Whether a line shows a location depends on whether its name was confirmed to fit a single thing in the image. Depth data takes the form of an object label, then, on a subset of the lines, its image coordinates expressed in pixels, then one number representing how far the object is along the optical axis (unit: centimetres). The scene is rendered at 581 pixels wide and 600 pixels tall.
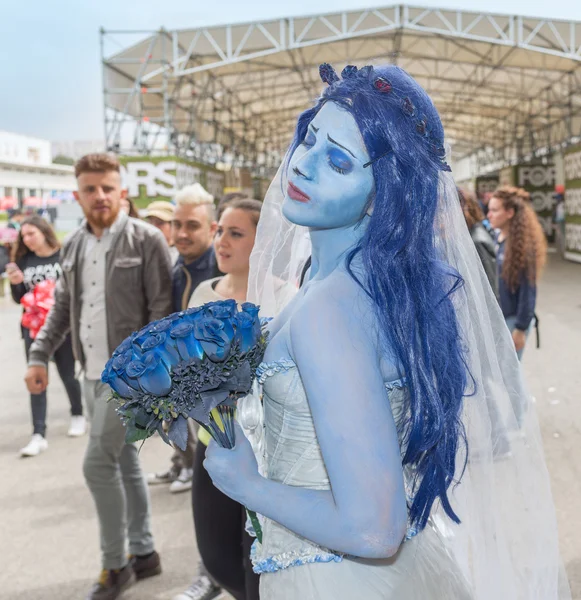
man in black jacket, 377
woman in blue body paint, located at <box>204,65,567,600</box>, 116
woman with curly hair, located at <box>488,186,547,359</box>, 500
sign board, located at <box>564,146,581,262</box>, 1792
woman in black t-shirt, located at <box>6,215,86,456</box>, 577
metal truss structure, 1608
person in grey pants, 338
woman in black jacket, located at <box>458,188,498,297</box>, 426
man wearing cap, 630
